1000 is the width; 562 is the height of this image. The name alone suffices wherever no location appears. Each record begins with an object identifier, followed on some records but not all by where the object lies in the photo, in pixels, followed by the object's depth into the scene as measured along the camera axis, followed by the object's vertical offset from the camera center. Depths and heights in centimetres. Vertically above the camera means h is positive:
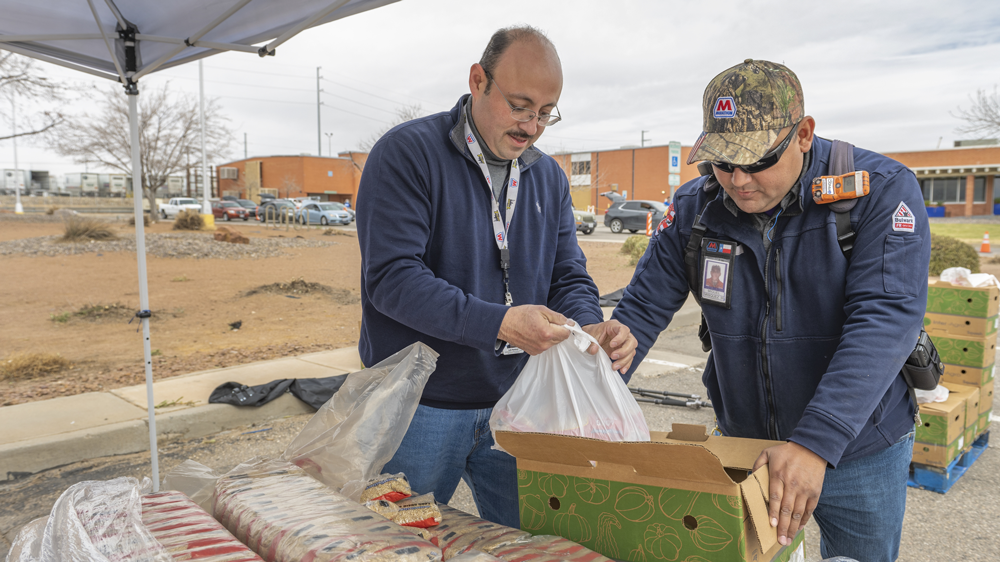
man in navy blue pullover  181 -13
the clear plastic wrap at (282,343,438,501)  166 -58
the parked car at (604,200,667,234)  3006 +0
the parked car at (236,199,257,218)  4425 +38
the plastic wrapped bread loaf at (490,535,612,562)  130 -71
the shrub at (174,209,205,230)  2602 -41
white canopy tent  319 +96
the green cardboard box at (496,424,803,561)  120 -58
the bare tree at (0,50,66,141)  1198 +241
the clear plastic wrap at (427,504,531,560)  137 -72
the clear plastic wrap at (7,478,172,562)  112 -59
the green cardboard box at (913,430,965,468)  385 -144
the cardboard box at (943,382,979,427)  408 -115
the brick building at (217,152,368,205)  6131 +343
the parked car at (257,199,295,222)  3848 +22
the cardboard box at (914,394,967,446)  379 -124
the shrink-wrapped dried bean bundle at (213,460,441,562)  115 -61
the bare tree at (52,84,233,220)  3011 +330
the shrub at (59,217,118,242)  2039 -67
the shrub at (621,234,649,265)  1664 -88
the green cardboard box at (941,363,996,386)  424 -106
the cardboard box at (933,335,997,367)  420 -89
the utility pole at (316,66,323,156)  6850 +822
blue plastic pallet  388 -161
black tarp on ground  511 -149
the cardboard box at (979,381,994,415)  429 -123
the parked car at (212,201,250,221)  4262 +7
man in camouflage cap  148 -22
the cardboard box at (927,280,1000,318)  421 -56
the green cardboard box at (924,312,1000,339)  422 -74
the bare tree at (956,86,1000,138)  3022 +469
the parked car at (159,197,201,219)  4324 +39
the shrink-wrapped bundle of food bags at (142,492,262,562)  116 -62
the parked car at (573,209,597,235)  2953 -38
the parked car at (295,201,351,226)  3588 -13
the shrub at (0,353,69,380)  632 -158
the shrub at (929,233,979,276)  1013 -63
